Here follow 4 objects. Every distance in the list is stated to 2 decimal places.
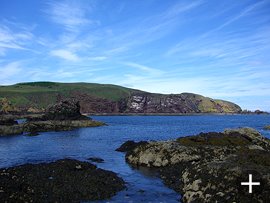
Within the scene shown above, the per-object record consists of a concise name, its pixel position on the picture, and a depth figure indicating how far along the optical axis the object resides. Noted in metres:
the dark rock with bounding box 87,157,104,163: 50.12
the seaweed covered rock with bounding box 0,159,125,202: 27.89
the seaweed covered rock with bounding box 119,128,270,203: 25.98
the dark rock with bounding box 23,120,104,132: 114.62
